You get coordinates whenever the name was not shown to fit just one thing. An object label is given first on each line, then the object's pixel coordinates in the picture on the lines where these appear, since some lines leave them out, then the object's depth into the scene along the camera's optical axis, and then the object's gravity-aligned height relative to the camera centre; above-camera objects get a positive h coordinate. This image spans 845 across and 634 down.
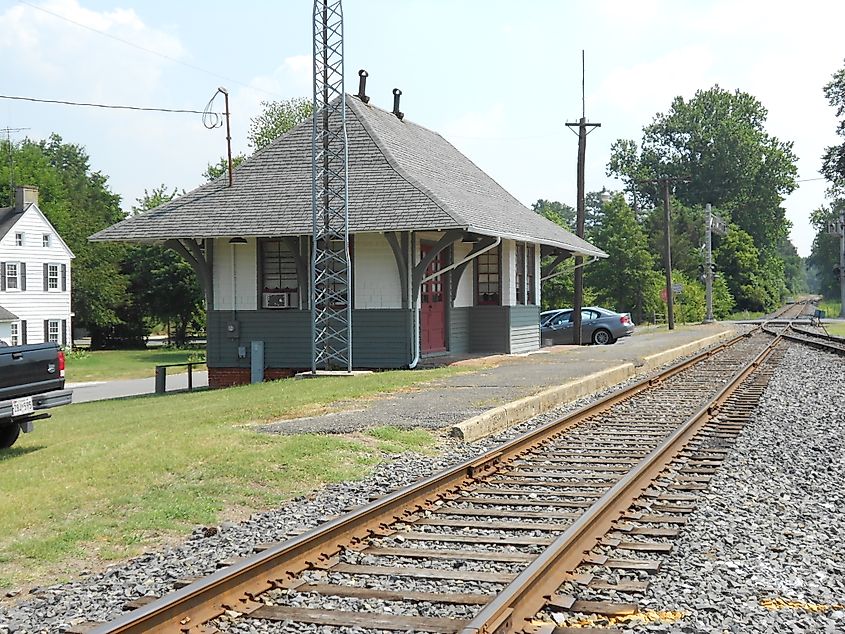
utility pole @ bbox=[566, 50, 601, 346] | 34.91 +3.21
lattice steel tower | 20.59 +1.43
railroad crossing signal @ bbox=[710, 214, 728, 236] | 69.38 +5.61
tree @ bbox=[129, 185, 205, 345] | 61.19 +1.57
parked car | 37.16 -0.61
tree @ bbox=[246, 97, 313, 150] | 77.31 +14.75
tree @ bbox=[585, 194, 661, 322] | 66.38 +2.67
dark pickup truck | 10.99 -0.72
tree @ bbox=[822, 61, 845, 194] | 81.56 +12.76
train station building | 22.27 +1.38
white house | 48.72 +2.06
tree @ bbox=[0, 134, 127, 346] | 60.88 +5.92
